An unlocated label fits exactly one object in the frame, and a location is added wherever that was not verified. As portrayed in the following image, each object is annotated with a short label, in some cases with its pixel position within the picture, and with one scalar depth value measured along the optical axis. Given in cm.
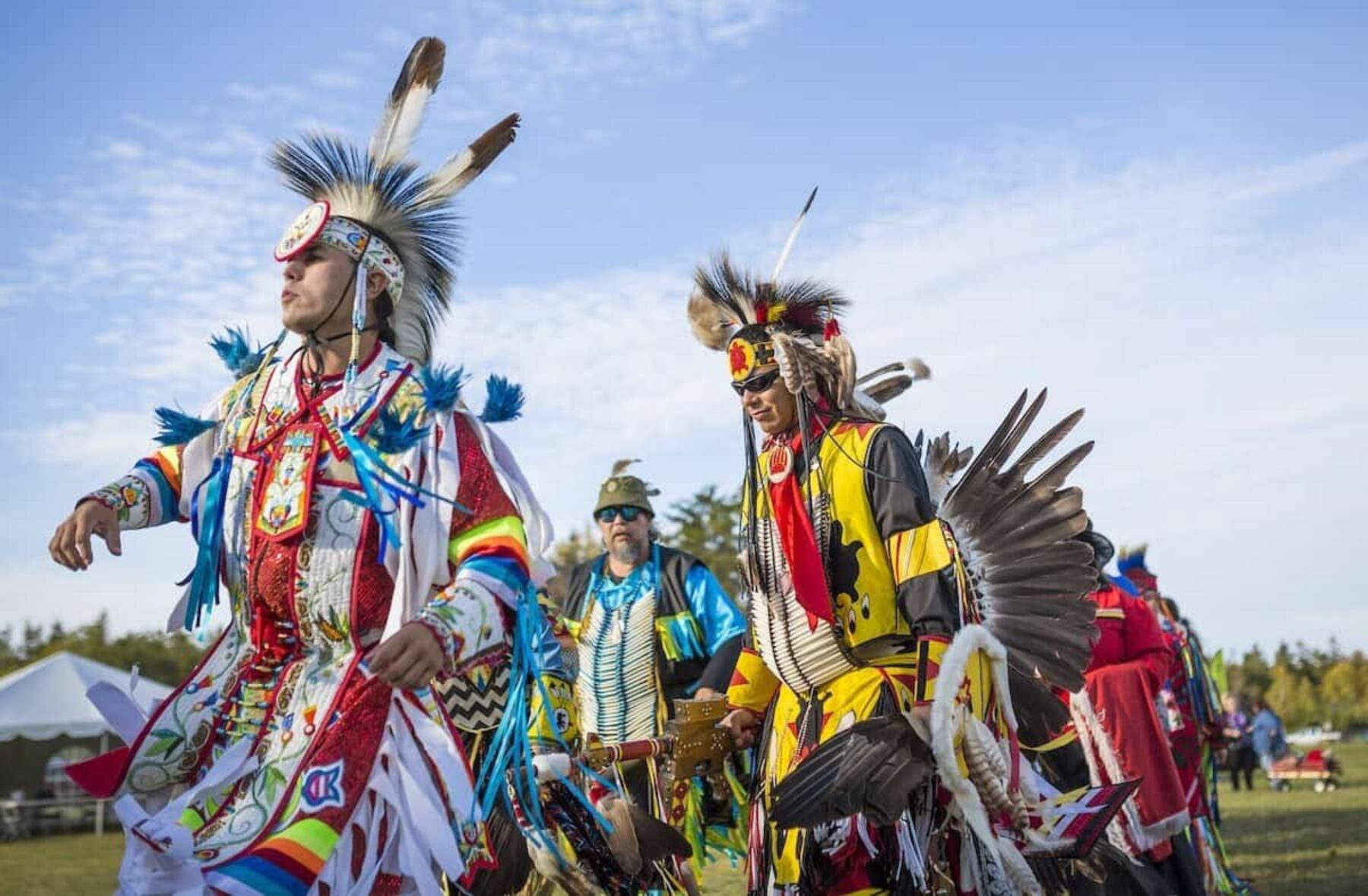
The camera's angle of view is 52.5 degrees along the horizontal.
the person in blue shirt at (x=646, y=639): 652
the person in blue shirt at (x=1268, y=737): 2106
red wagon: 1831
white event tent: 1587
